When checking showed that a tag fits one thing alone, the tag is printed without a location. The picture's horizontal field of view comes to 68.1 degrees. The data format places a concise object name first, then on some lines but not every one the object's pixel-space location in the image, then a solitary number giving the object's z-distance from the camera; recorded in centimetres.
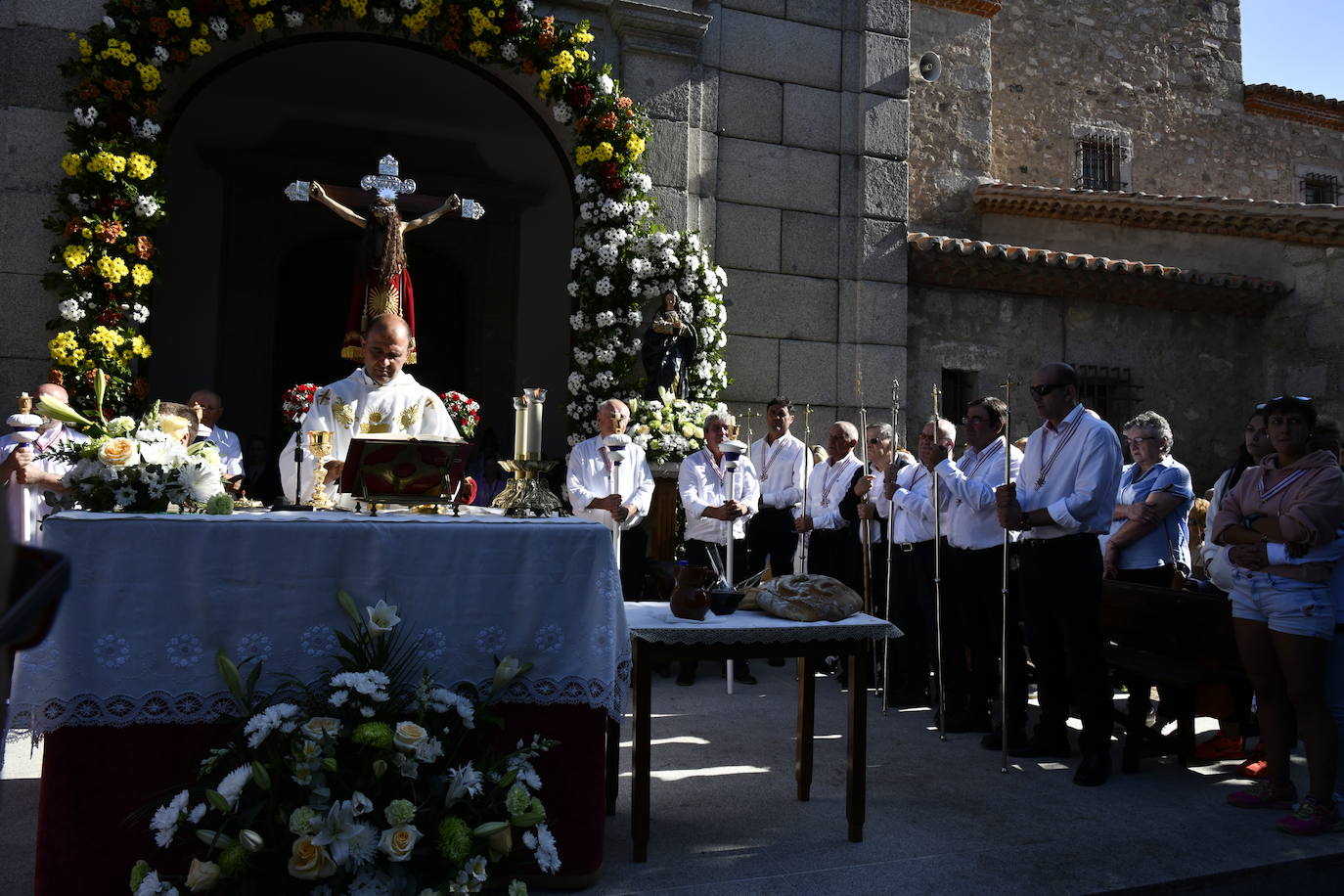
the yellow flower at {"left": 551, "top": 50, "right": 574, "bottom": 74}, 843
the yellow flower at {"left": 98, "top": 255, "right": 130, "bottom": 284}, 728
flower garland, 733
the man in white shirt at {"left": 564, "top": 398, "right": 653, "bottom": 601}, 671
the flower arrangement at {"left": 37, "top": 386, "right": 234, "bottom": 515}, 331
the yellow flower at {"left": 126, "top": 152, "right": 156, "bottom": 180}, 742
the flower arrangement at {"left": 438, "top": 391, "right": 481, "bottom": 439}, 575
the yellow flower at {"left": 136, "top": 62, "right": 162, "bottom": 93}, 745
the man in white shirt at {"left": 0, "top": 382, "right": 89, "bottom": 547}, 552
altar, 295
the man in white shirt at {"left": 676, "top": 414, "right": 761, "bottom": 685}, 719
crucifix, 712
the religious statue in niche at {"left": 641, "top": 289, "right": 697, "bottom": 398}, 842
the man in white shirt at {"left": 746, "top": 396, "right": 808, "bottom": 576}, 777
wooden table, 359
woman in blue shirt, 572
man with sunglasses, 473
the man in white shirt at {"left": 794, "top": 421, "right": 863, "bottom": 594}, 736
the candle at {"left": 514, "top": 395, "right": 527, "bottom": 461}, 402
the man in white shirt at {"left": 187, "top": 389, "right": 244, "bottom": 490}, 725
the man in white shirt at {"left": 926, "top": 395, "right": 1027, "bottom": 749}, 563
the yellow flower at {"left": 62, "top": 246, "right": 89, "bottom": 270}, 721
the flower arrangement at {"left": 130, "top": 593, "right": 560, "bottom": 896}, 283
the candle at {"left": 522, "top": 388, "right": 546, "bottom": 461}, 398
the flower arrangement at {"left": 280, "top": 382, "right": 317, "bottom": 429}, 511
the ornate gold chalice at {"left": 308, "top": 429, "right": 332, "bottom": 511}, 422
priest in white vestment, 464
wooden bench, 486
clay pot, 383
